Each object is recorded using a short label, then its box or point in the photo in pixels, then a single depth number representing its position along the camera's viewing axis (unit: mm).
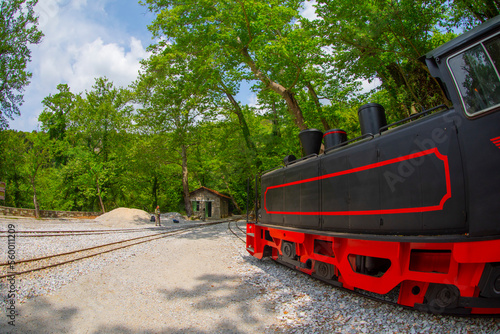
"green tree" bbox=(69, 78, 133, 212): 31656
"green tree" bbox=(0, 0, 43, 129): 22344
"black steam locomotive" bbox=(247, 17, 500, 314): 2714
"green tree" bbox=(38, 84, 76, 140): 35469
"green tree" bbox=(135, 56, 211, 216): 15984
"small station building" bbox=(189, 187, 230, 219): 32750
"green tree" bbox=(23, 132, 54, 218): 21719
